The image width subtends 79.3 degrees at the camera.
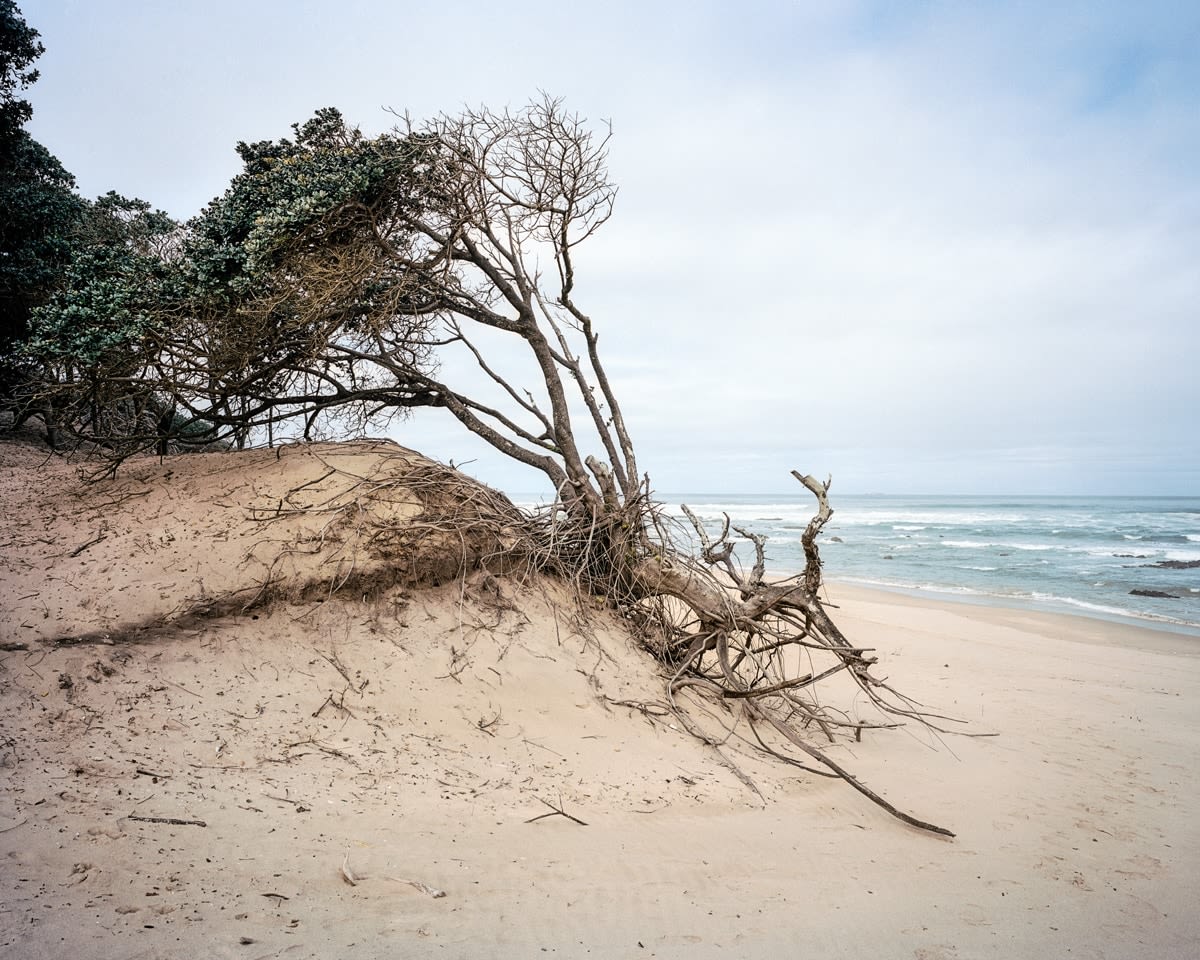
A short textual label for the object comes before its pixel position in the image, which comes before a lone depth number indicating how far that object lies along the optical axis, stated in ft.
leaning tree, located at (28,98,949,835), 19.72
